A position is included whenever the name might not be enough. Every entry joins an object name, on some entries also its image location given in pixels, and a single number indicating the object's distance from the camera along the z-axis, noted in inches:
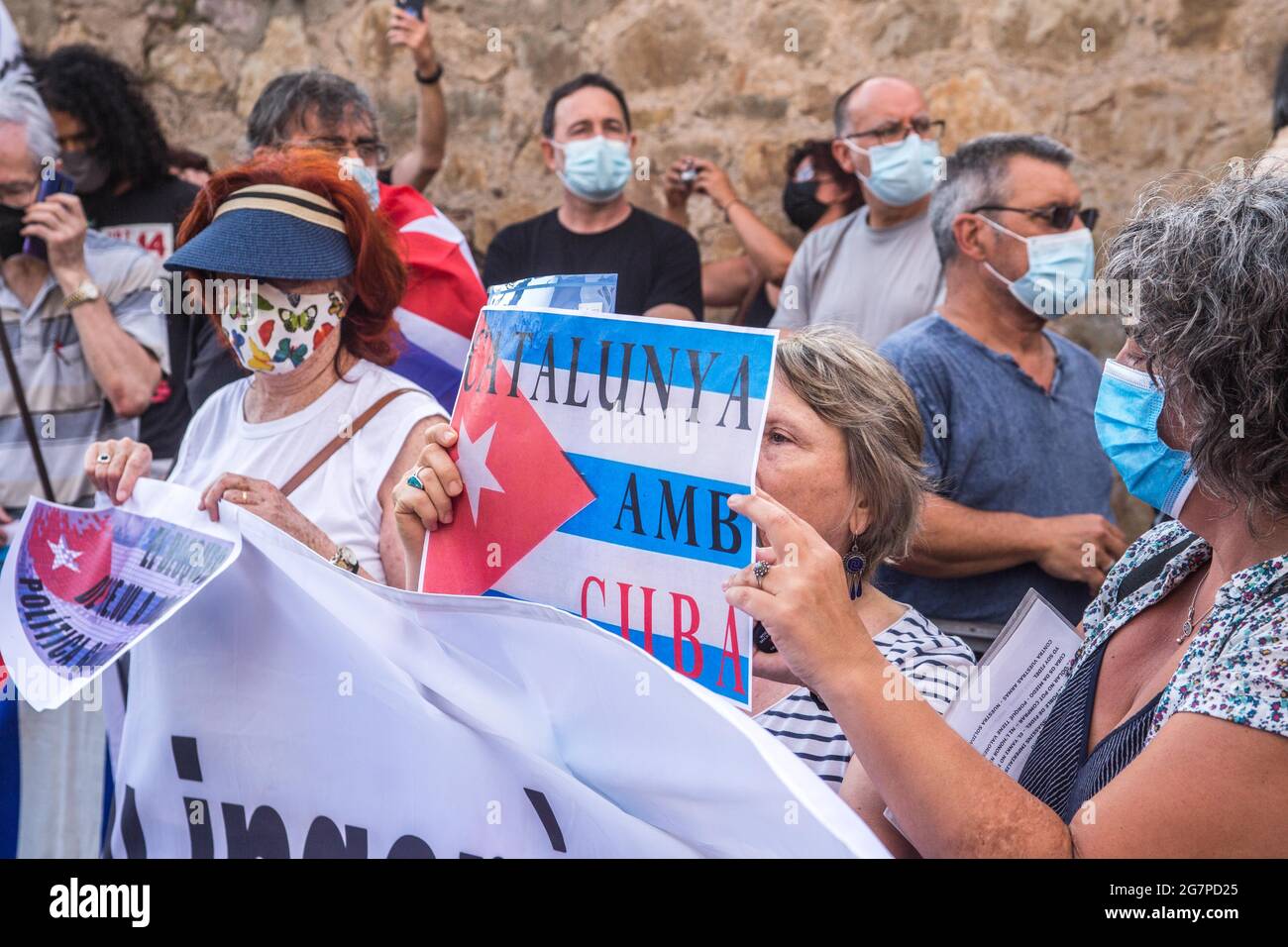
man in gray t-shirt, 160.7
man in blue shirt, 123.4
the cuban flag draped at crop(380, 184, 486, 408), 130.6
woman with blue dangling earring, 77.4
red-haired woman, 99.3
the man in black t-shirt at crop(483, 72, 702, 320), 173.2
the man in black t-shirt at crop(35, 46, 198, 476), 171.5
